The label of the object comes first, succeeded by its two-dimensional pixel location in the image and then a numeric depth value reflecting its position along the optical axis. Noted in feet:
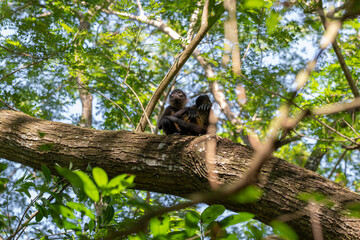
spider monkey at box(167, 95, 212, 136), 35.63
